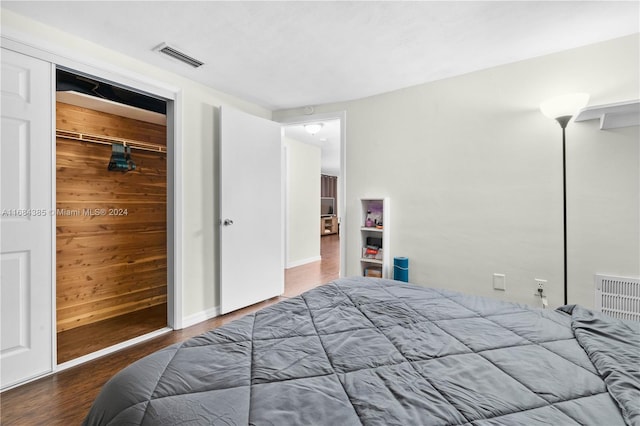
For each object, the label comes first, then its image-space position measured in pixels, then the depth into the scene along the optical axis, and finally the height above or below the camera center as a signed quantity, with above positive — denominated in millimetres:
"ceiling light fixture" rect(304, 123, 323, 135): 4184 +1231
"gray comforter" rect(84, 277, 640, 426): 754 -506
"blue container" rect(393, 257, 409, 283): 3010 -578
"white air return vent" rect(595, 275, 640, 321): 2111 -614
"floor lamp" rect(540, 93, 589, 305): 2061 +744
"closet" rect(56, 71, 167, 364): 2695 -73
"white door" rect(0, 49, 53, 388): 1840 -48
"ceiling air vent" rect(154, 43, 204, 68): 2266 +1283
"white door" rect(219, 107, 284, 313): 3096 +25
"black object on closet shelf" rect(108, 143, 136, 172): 2973 +539
